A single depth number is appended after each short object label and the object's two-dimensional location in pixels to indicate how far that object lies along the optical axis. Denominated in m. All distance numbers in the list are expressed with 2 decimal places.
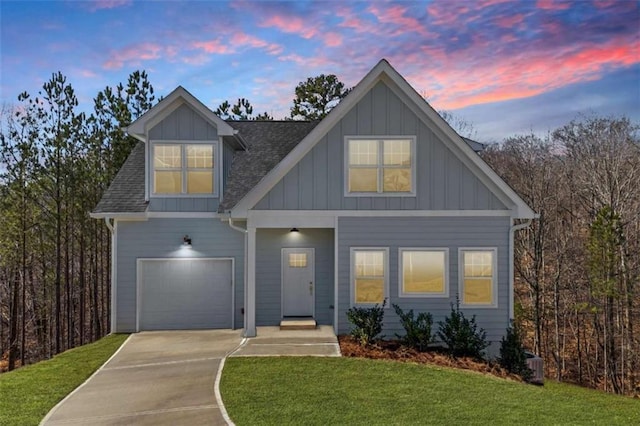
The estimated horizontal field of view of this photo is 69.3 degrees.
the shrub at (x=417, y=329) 11.16
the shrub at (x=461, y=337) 11.06
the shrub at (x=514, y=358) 11.15
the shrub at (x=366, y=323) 11.31
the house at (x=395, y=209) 12.09
